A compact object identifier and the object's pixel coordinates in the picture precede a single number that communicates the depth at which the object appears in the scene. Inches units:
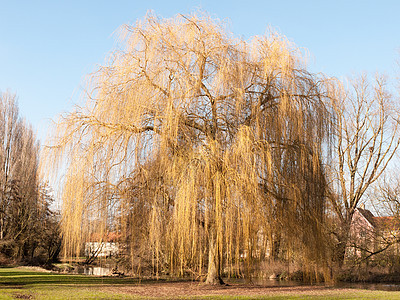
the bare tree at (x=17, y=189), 1096.8
